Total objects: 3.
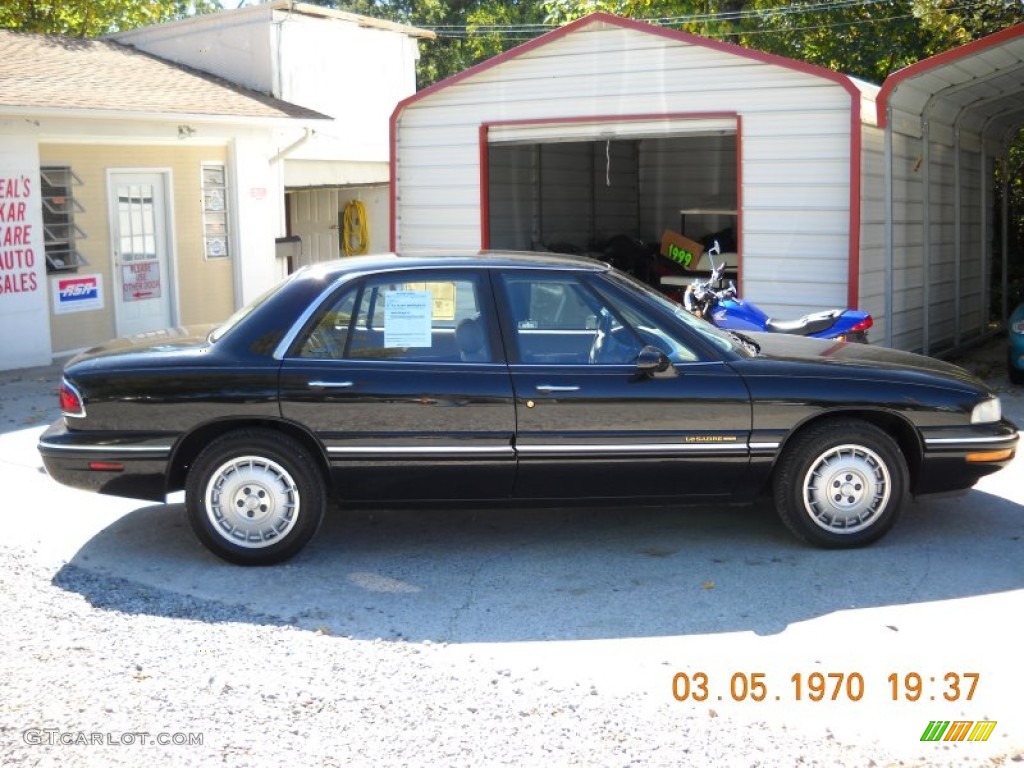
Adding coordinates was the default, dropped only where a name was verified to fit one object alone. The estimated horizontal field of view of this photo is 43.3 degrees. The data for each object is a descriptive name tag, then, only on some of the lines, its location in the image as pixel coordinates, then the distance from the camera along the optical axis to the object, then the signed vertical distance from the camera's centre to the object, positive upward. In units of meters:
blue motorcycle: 9.84 -0.62
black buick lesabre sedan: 6.31 -0.83
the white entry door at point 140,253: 14.80 +0.00
